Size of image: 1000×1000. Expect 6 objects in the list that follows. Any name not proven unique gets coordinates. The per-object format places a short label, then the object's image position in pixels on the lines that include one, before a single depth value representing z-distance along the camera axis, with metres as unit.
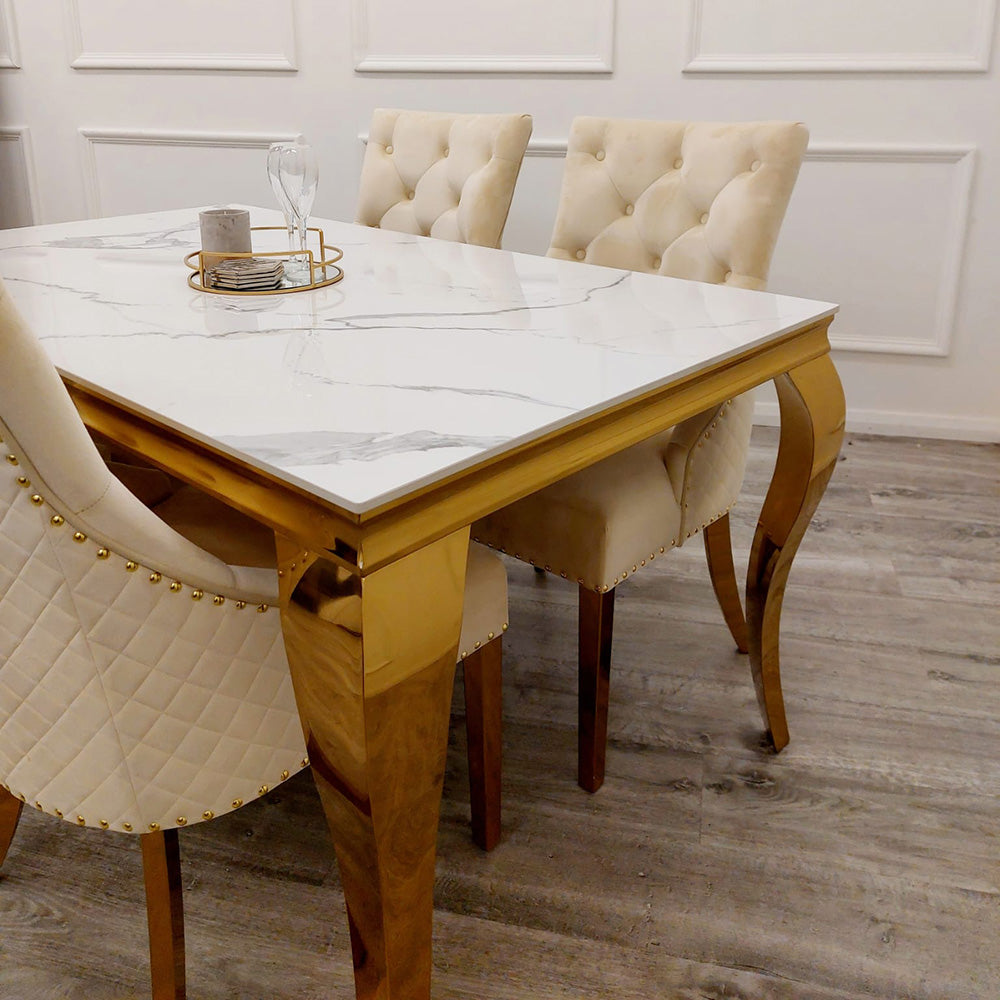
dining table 0.84
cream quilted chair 0.81
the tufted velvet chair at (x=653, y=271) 1.40
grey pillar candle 1.55
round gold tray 1.49
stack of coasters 1.49
